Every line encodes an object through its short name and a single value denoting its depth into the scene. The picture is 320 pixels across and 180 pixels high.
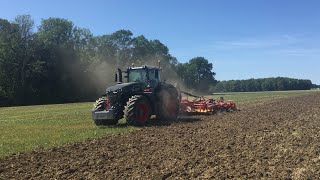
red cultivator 14.52
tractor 10.82
